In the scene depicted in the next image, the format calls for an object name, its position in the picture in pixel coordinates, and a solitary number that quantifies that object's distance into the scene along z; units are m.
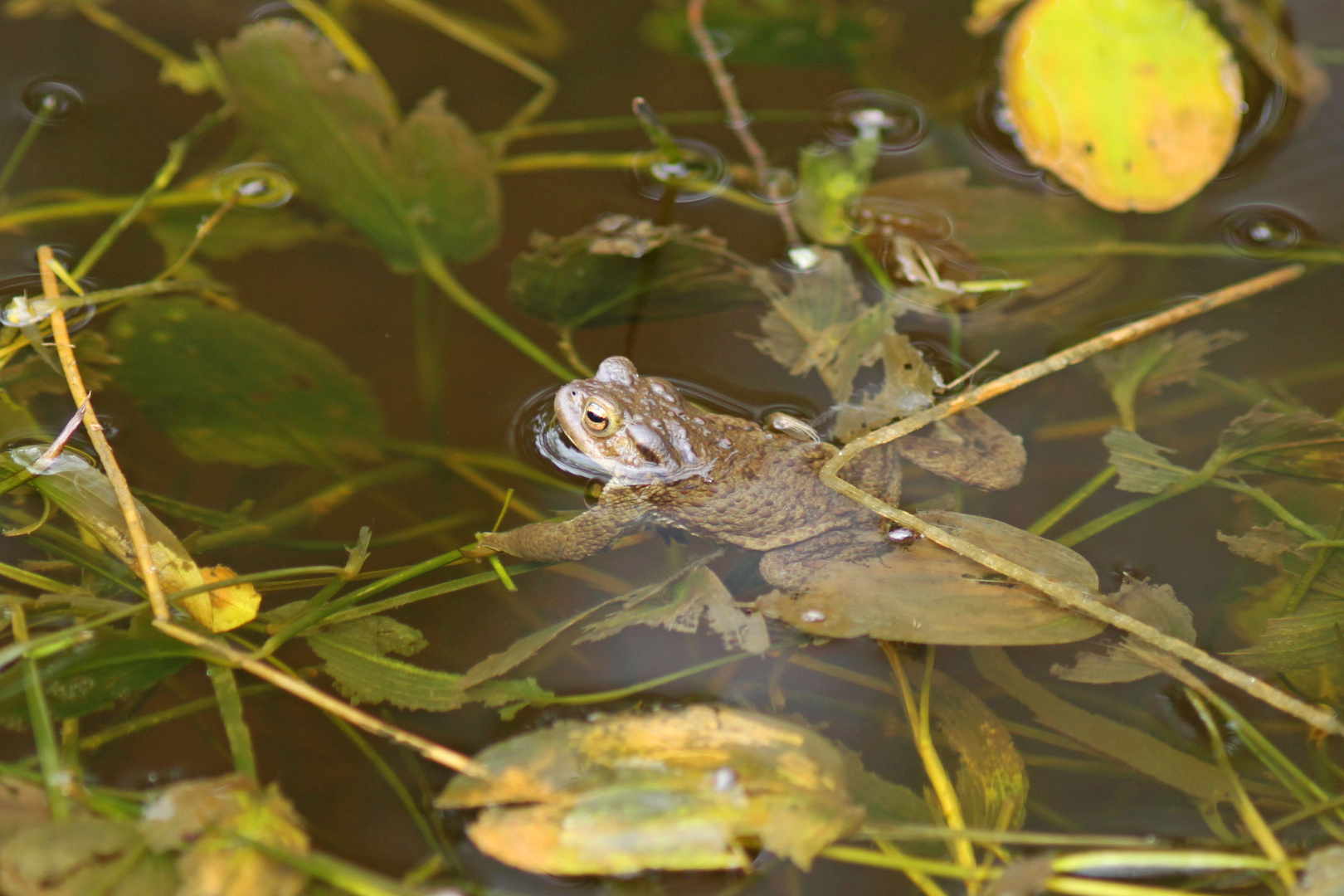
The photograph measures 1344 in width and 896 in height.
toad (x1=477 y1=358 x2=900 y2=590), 5.99
